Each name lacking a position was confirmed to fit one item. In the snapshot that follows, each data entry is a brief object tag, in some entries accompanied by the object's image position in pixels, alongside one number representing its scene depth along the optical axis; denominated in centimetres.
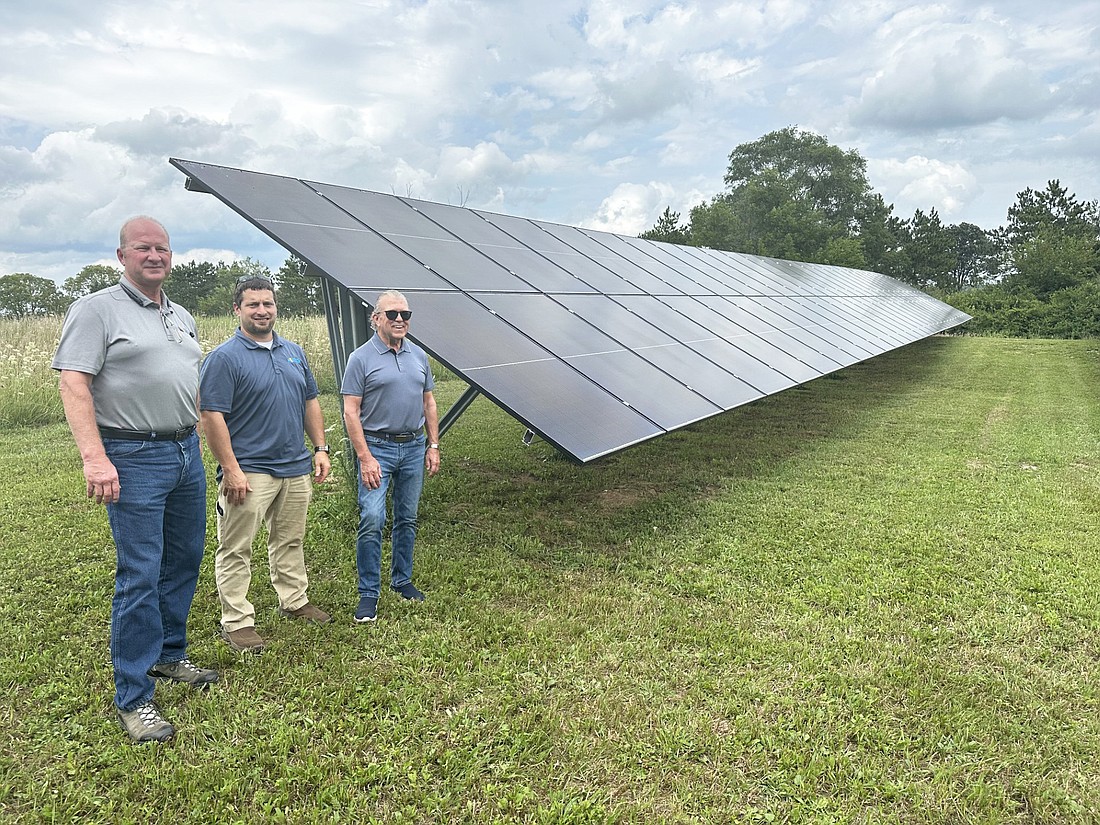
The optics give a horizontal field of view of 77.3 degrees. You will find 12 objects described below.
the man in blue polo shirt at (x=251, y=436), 405
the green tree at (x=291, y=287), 4703
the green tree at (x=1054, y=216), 5268
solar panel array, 551
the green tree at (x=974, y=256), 7525
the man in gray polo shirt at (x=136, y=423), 319
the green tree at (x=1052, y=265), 4069
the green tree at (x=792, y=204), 4972
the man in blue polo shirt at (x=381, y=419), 461
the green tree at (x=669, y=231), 5506
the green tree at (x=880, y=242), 5541
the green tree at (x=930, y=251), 5909
